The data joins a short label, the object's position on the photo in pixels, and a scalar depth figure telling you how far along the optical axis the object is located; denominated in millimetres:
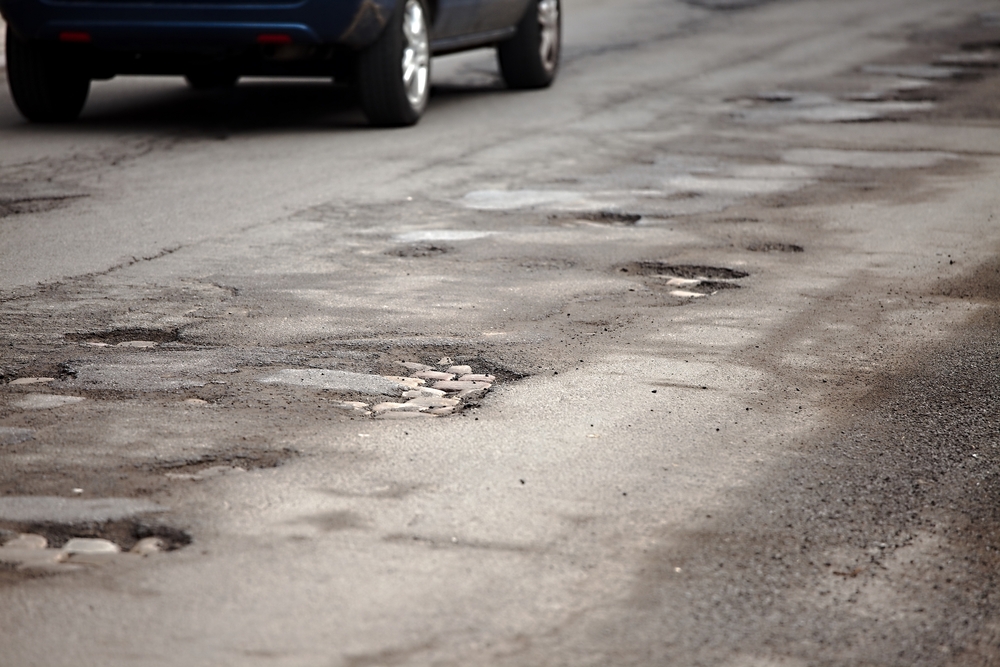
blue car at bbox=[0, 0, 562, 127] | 17395
